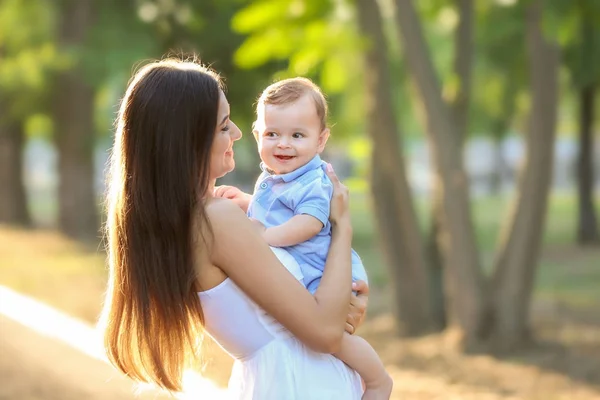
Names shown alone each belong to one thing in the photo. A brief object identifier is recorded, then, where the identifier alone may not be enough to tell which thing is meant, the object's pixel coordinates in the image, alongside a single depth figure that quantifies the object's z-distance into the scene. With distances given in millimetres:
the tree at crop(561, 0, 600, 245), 20984
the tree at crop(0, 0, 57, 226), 22094
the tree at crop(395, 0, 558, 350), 10789
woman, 2654
